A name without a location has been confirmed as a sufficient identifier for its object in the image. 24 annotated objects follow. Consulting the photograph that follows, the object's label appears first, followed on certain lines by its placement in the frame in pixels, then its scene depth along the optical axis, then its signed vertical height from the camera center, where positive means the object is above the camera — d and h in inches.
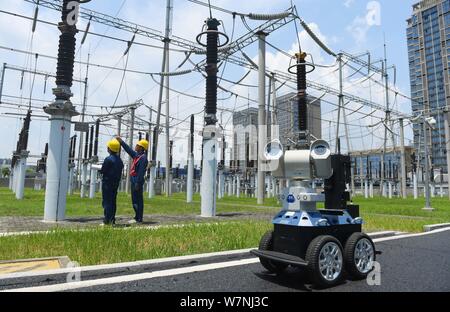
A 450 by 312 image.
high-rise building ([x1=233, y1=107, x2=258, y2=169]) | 1765.5 +331.6
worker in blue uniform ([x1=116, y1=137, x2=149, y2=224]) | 381.7 +16.2
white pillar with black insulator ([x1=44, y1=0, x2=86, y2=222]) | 359.9 +74.1
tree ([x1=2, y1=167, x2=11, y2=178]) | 3697.8 +188.8
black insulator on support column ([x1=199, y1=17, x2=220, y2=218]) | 488.4 +89.6
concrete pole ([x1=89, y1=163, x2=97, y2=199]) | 982.7 +10.4
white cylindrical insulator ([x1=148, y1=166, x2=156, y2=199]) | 1165.7 +36.0
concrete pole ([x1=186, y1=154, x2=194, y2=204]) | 903.7 +30.1
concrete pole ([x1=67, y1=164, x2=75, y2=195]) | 1095.6 +41.4
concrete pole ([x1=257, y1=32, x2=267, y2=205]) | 943.0 +254.2
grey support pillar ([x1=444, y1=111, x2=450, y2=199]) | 1448.1 +273.0
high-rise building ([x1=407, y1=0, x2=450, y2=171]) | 2229.3 +1003.4
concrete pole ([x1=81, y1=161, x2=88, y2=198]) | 1055.6 +54.5
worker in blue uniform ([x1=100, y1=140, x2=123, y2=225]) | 339.6 +11.5
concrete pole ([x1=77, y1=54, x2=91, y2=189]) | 1370.0 +340.9
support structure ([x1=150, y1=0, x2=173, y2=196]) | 1179.9 +406.3
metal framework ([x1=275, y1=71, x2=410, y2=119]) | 1251.5 +430.3
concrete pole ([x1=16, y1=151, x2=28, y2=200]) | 806.5 +35.7
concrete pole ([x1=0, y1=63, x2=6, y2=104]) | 1222.3 +396.8
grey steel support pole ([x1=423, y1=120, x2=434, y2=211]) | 714.3 +16.5
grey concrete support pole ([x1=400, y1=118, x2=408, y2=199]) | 1561.3 +166.5
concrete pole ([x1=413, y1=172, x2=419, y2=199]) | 1681.8 +72.0
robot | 160.6 -15.5
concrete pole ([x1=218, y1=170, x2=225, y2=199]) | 1383.4 +34.2
